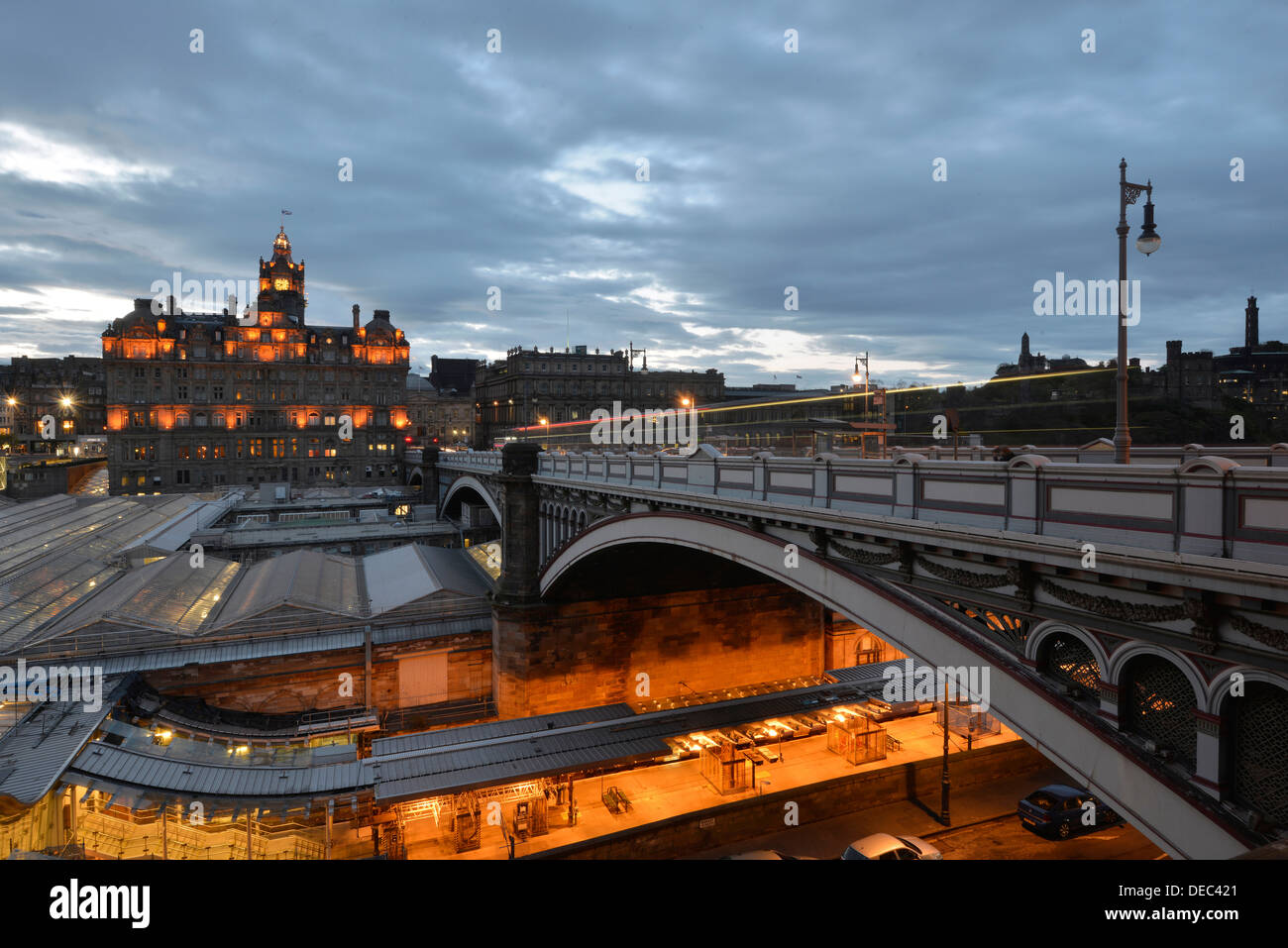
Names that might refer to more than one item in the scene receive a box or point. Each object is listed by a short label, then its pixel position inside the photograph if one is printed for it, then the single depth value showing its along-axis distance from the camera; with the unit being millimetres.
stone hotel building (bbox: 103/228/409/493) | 79875
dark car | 18844
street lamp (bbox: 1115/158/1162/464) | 8938
